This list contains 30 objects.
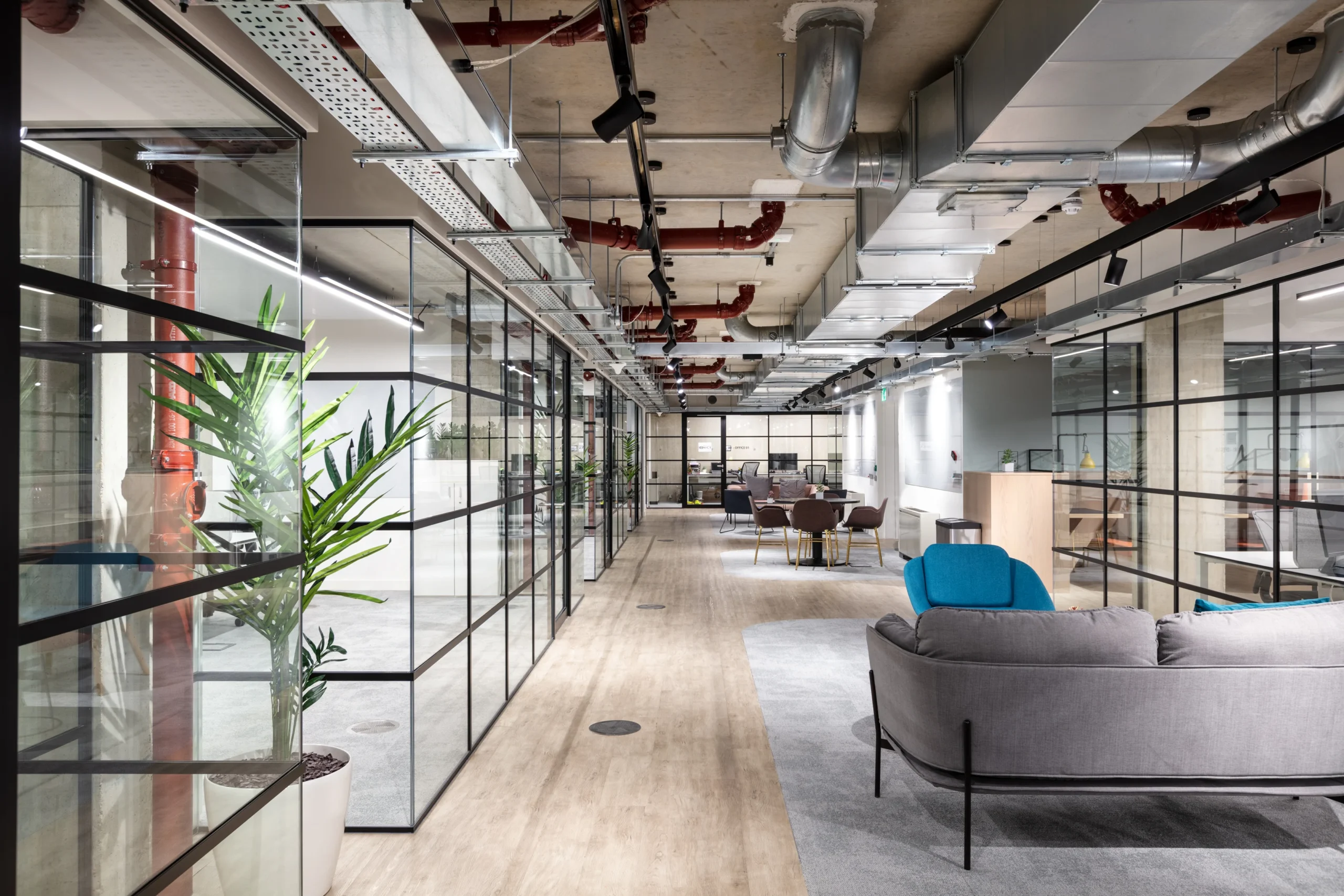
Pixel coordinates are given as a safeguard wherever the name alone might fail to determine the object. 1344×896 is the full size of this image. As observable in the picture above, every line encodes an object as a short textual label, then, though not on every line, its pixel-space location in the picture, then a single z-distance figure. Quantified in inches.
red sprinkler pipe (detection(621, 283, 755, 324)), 335.0
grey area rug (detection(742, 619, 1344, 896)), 108.5
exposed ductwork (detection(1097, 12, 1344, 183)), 136.8
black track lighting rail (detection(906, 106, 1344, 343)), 118.7
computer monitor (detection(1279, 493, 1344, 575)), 168.4
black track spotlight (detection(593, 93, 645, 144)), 98.5
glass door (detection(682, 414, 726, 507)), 880.9
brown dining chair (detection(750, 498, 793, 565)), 446.9
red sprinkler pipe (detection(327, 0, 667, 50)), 107.7
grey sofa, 112.2
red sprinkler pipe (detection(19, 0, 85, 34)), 51.2
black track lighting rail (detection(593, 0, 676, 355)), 88.7
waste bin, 350.0
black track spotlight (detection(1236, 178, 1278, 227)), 144.3
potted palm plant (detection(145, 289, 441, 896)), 75.5
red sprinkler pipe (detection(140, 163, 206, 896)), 66.3
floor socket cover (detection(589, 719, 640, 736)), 173.3
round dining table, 428.5
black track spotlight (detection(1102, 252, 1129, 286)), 199.9
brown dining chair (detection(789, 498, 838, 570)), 400.2
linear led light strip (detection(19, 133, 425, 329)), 57.2
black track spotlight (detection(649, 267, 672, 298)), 222.8
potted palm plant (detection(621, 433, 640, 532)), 545.6
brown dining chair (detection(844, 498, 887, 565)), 436.8
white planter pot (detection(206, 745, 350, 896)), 75.3
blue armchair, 199.0
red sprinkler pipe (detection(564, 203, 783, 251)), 209.0
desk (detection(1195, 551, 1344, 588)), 174.2
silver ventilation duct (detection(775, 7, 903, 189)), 114.7
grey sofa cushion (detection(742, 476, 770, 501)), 675.4
